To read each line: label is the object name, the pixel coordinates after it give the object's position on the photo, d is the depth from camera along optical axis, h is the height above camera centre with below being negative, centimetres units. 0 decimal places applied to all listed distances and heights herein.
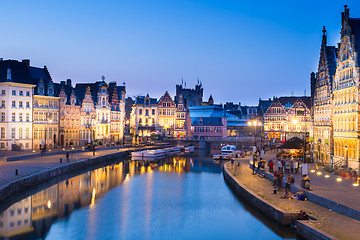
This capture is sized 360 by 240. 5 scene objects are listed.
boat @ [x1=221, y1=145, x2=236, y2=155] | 7496 -442
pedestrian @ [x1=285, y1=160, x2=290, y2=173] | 3631 -384
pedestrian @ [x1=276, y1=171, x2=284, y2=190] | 2997 -413
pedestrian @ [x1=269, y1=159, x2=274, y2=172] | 3703 -395
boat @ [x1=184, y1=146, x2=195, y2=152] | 8663 -504
